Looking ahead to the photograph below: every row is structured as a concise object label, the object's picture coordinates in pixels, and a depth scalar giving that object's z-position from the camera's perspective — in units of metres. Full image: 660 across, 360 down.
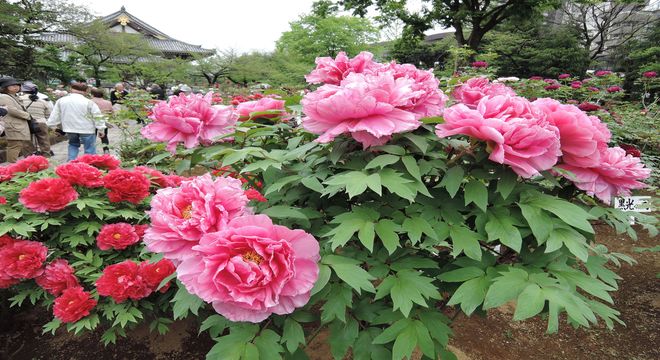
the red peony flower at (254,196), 1.33
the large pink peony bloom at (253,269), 0.83
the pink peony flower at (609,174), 1.02
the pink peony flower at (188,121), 1.27
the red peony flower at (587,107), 3.76
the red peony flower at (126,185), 2.06
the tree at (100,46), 16.39
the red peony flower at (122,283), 1.78
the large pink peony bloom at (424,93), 1.09
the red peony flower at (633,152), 1.41
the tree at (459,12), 15.77
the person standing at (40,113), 7.33
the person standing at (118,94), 7.72
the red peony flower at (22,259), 1.91
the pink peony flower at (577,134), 0.98
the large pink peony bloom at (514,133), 0.90
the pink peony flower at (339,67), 1.30
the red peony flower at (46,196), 1.90
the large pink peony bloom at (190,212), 0.91
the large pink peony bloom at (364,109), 0.96
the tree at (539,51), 19.67
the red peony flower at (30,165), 2.41
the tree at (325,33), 20.20
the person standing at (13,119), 6.11
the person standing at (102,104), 7.48
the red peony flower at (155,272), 1.83
